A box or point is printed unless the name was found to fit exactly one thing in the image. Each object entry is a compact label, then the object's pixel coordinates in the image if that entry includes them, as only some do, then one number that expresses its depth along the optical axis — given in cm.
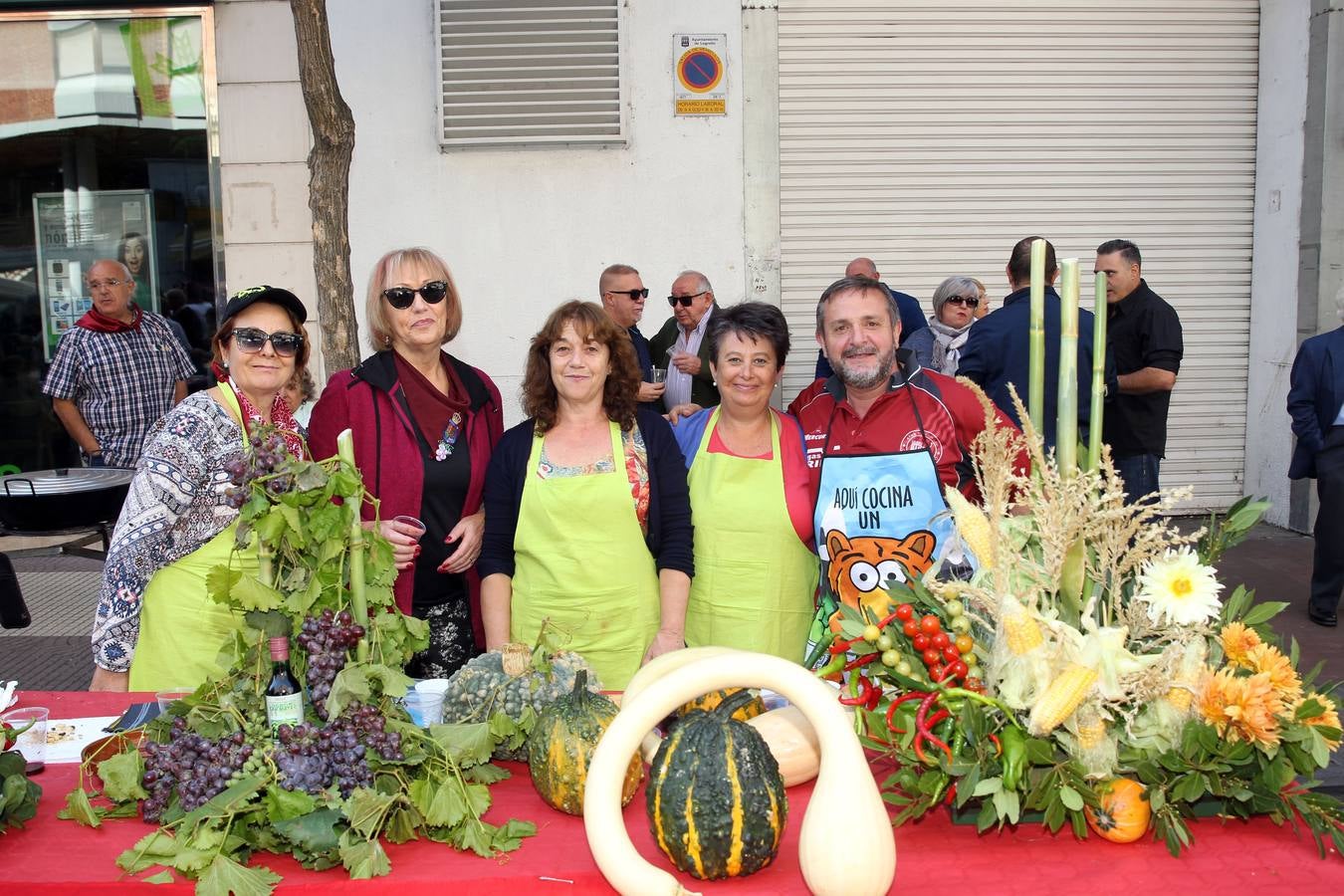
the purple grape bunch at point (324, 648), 207
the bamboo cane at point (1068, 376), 208
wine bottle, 206
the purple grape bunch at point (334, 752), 193
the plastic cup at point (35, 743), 230
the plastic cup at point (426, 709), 240
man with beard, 300
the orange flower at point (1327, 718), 193
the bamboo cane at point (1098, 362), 210
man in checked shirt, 634
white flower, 191
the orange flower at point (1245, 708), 186
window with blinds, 761
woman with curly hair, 303
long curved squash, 172
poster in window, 817
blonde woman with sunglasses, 311
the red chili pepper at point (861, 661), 212
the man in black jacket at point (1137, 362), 605
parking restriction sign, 768
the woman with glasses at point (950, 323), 645
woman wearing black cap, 274
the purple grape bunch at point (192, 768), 193
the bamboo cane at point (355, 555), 215
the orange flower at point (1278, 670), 191
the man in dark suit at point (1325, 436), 607
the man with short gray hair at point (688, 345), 599
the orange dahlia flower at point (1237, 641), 199
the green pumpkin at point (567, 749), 203
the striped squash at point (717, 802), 179
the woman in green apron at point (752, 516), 314
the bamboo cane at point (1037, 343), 205
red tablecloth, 184
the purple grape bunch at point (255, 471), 211
